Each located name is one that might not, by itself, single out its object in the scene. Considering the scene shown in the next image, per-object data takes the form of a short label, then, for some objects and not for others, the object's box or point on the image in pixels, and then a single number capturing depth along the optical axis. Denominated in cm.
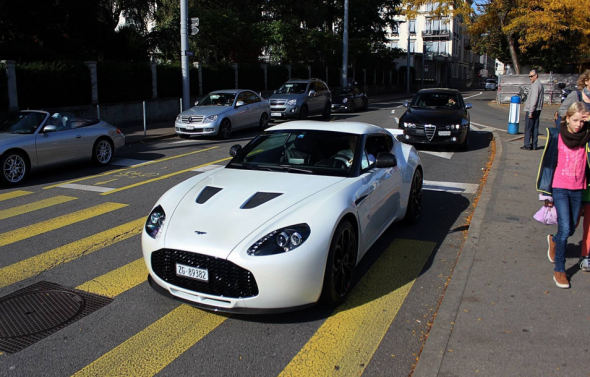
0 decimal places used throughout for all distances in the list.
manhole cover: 425
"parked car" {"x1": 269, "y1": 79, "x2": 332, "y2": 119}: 2239
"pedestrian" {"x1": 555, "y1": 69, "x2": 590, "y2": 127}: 675
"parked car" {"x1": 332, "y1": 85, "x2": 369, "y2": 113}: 2794
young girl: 481
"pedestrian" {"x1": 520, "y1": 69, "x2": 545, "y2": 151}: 1287
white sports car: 405
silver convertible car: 1004
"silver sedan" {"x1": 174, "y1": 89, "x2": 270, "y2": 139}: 1678
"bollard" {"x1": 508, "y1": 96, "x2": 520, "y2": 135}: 1664
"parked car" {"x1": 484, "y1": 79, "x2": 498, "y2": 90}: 7144
